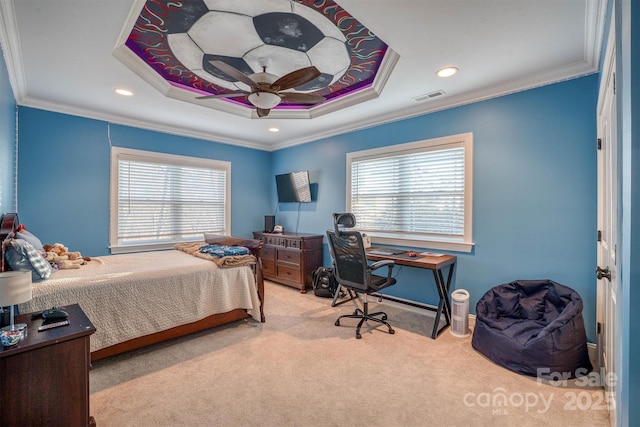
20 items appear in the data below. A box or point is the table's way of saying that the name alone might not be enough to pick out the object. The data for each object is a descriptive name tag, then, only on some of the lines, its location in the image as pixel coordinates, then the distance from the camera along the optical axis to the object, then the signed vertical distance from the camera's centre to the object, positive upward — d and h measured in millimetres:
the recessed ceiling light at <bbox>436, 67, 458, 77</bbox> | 2617 +1310
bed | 2199 -691
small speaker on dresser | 5473 -185
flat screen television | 4945 +468
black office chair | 2811 -548
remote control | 1532 -610
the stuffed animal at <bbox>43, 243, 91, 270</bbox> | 2505 -408
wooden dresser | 4398 -703
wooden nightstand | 1323 -799
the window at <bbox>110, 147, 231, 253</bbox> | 4039 +220
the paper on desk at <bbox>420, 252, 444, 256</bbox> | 3340 -467
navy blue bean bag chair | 2123 -928
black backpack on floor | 4105 -1002
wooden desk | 2861 -527
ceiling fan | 2270 +1100
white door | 1652 -77
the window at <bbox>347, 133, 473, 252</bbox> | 3281 +276
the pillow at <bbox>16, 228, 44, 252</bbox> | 2439 -221
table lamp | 1357 -369
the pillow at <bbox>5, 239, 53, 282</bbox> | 1983 -324
